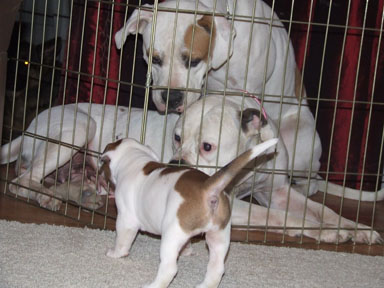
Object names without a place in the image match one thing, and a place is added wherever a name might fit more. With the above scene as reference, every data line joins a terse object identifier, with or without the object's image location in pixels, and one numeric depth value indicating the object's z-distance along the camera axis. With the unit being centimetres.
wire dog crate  395
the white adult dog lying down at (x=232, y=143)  294
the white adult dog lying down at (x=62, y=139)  326
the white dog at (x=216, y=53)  310
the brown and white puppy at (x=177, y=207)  201
